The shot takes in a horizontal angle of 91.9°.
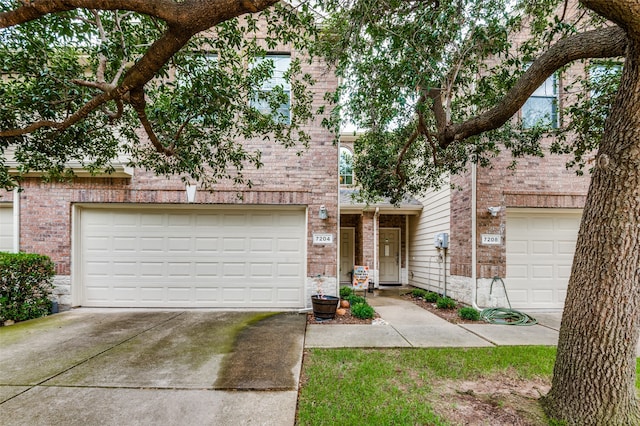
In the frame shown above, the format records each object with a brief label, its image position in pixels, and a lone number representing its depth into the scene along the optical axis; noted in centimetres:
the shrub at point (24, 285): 566
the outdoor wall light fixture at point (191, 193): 661
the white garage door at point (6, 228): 692
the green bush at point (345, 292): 750
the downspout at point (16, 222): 654
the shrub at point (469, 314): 613
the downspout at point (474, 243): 683
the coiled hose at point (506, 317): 596
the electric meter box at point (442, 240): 817
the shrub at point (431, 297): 779
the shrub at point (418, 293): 852
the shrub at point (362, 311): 604
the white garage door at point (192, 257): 687
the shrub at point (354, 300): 679
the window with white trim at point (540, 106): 706
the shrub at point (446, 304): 702
